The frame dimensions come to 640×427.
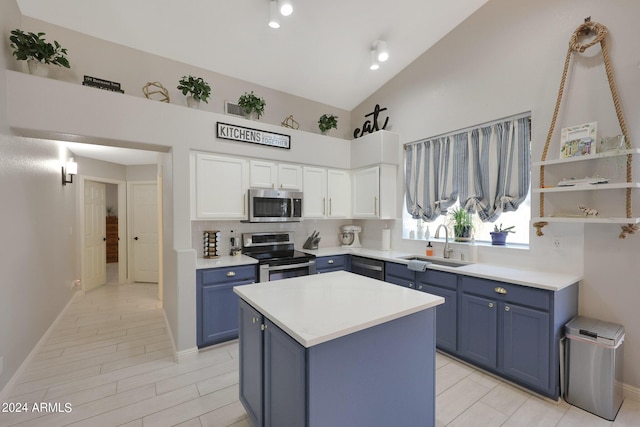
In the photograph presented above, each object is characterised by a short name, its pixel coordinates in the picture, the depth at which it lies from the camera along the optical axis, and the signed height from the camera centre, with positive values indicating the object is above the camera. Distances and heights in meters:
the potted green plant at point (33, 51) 2.35 +1.34
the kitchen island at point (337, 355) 1.33 -0.77
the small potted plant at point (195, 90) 3.07 +1.30
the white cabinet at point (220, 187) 3.20 +0.27
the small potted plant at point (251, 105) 3.47 +1.29
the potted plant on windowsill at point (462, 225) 3.35 -0.18
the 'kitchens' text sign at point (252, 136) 3.28 +0.91
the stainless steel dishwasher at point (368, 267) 3.57 -0.75
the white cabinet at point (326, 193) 4.09 +0.26
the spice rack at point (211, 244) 3.46 -0.42
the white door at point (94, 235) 5.23 -0.49
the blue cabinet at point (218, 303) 2.98 -0.99
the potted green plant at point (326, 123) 4.22 +1.29
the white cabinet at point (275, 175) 3.60 +0.46
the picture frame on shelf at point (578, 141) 2.34 +0.59
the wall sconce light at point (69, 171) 4.12 +0.58
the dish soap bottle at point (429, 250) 3.62 -0.51
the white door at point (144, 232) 5.95 -0.47
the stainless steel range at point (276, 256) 3.33 -0.58
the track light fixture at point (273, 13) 2.65 +1.84
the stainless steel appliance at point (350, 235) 4.61 -0.42
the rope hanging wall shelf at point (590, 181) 2.18 +0.24
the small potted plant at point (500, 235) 3.05 -0.27
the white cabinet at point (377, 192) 4.05 +0.26
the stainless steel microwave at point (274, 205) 3.53 +0.06
